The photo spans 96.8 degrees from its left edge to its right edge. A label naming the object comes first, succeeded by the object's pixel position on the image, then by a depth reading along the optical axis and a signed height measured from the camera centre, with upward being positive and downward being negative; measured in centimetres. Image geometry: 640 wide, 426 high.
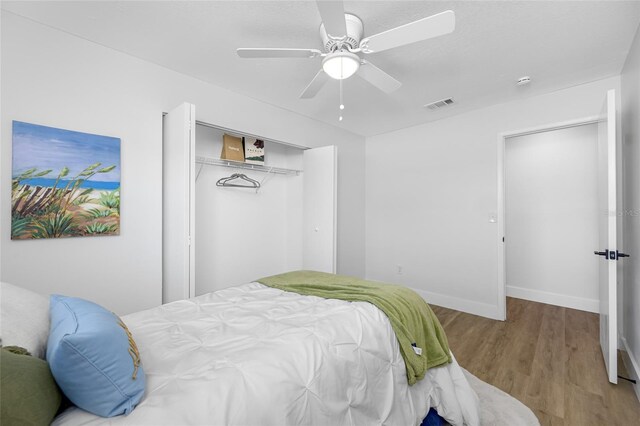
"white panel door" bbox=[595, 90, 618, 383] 201 -17
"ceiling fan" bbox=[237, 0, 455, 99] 143 +99
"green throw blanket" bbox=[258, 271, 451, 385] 156 -58
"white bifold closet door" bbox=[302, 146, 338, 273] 342 +7
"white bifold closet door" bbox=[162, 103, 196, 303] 221 +10
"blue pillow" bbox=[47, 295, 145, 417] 78 -43
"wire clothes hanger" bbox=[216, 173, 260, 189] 319 +40
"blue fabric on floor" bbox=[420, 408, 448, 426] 162 -118
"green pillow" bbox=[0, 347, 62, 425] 63 -42
